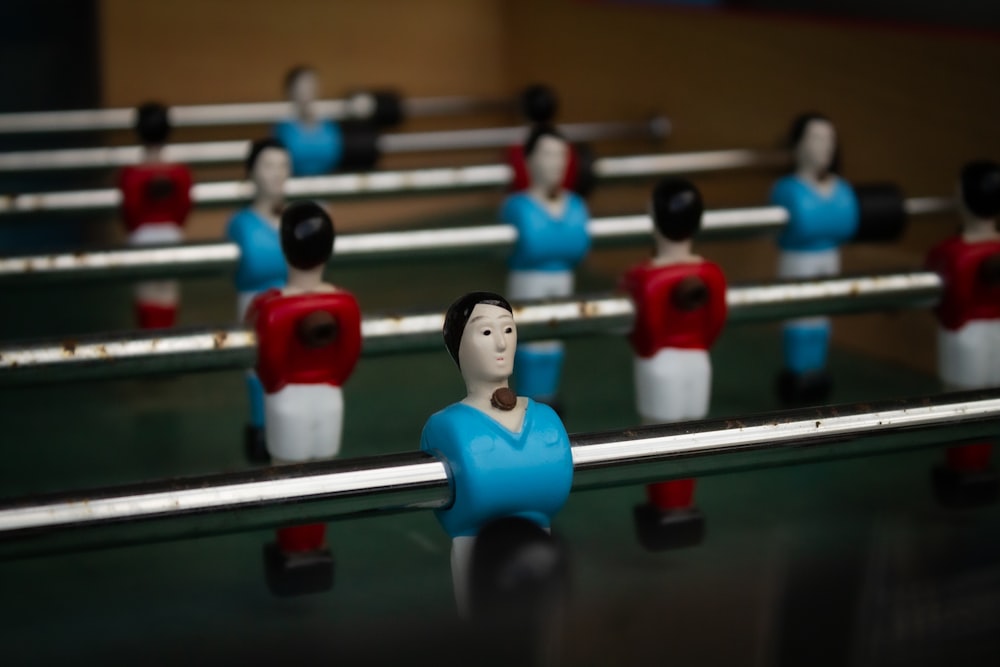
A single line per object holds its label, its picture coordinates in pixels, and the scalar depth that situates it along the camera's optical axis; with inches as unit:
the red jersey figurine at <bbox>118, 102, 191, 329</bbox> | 42.1
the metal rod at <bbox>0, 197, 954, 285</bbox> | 34.8
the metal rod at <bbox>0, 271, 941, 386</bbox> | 30.6
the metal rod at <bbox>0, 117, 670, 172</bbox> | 46.7
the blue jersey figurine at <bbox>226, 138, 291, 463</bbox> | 37.6
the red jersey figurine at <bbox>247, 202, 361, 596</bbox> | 31.6
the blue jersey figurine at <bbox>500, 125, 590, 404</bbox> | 38.6
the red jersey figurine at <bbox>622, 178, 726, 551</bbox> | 33.4
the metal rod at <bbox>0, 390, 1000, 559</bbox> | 26.1
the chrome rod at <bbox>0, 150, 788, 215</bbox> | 40.3
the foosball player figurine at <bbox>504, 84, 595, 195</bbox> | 46.3
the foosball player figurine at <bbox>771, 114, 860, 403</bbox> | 40.9
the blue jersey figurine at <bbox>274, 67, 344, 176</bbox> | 49.8
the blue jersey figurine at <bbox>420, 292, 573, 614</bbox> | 26.8
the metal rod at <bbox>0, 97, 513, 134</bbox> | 53.8
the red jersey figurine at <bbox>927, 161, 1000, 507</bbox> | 35.1
